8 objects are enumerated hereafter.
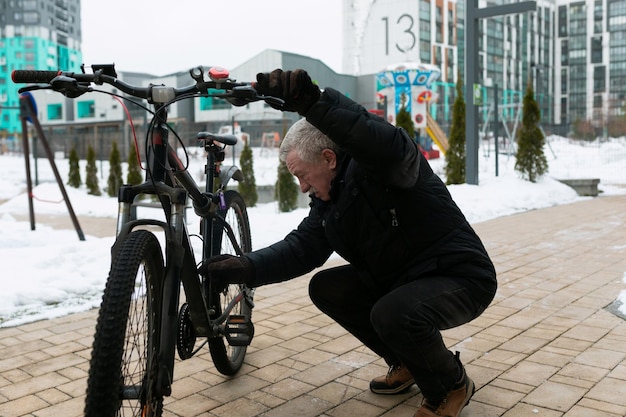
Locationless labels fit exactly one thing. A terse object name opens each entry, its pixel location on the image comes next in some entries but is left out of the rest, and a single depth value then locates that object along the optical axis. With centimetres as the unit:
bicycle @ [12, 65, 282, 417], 177
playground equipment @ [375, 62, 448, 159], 2333
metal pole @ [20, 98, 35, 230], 859
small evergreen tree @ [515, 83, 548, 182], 1349
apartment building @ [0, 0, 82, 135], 7406
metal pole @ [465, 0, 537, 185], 1255
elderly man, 224
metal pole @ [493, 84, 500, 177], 1519
